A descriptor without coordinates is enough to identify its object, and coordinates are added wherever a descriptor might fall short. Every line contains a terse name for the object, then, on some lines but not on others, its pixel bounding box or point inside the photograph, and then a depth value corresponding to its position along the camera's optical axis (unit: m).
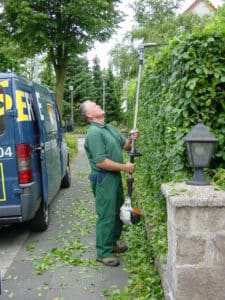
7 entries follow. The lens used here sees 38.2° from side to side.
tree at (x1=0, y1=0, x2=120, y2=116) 10.72
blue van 4.10
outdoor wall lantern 2.44
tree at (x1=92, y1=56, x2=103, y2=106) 33.12
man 3.53
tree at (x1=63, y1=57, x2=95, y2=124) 30.56
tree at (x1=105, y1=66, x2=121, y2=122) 31.28
